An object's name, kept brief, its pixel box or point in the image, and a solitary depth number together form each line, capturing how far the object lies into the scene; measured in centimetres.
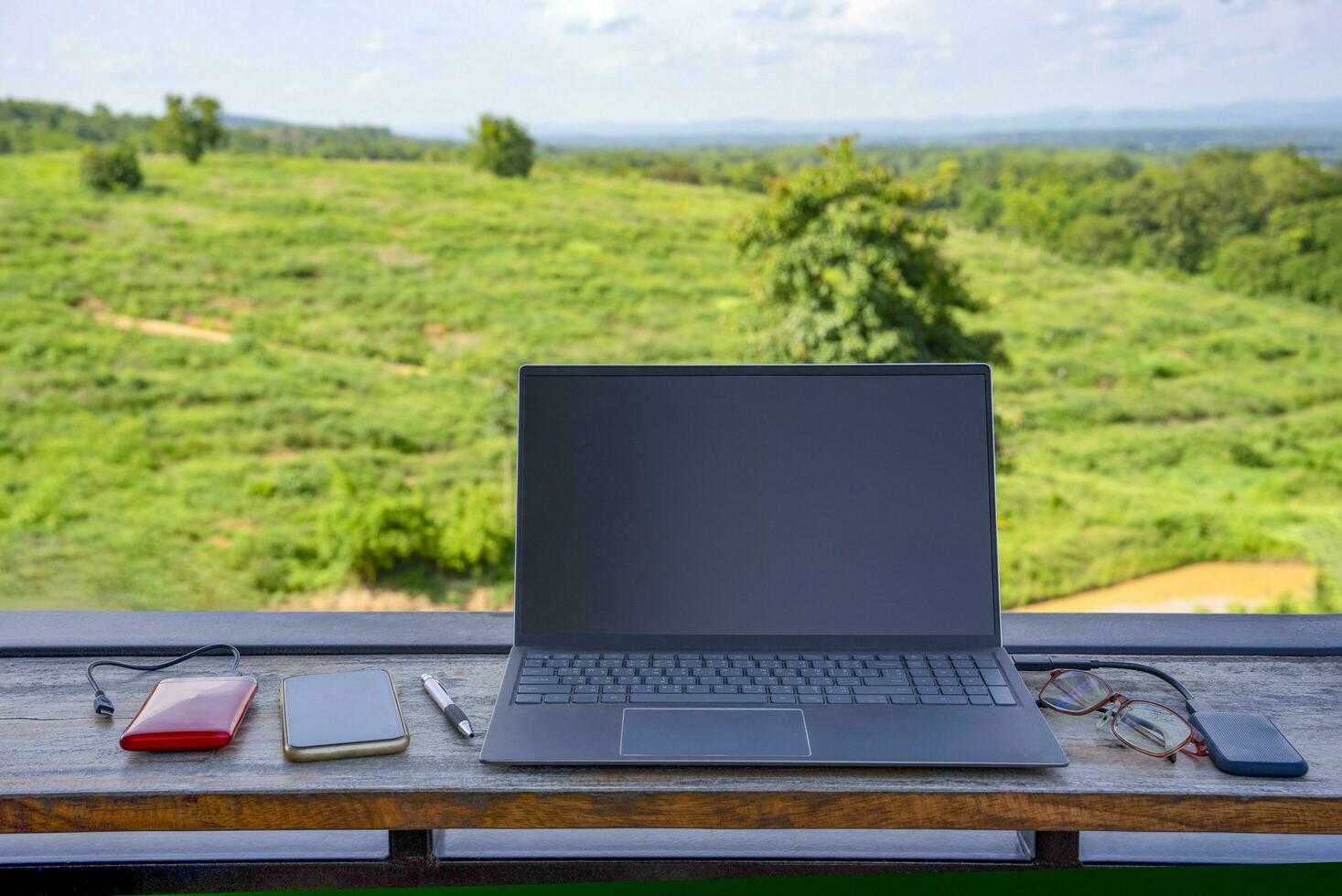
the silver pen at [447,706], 79
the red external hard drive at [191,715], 76
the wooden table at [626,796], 70
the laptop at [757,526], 88
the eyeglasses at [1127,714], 76
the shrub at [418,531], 554
